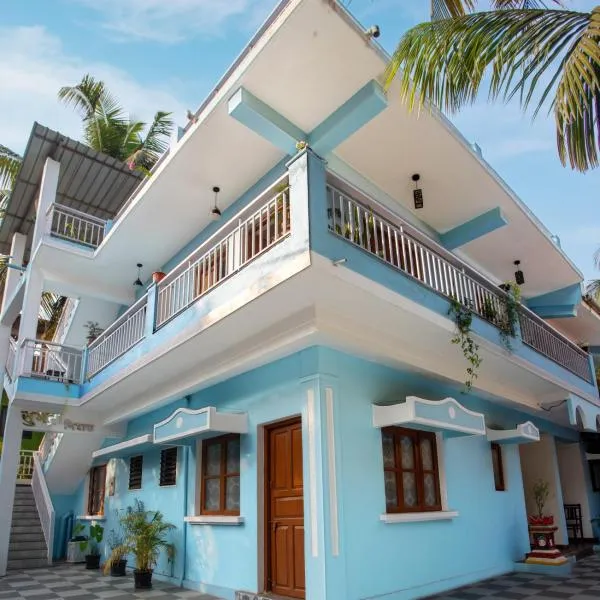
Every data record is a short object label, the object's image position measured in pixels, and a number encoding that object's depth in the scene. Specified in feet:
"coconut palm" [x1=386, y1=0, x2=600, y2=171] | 12.84
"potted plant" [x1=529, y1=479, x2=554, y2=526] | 32.37
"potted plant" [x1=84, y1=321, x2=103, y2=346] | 46.16
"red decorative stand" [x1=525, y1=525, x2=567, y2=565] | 30.19
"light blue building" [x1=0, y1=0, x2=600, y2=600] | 20.49
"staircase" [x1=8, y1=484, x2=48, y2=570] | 36.94
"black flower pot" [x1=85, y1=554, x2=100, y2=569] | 35.29
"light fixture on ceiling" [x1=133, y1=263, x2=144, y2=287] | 42.50
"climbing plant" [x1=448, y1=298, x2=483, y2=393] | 24.63
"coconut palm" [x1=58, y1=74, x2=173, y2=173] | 62.34
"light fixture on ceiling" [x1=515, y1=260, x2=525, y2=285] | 42.22
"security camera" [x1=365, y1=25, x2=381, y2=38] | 20.68
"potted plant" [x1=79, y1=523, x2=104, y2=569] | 35.35
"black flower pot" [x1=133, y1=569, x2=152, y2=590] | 27.25
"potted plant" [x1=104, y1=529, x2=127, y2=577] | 31.13
